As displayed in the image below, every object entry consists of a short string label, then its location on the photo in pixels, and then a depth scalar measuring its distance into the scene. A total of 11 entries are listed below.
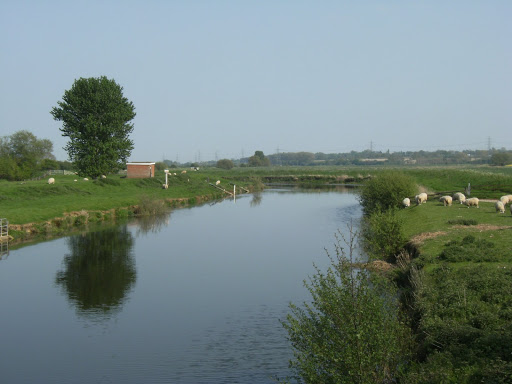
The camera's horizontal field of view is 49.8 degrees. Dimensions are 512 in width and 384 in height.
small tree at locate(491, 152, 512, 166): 160.12
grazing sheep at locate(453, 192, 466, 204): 40.73
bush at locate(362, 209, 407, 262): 27.08
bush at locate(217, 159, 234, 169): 179.38
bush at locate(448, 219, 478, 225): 28.07
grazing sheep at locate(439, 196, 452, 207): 40.53
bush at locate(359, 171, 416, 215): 45.69
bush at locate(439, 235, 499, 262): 19.34
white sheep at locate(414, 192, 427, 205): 44.19
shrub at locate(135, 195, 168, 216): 52.97
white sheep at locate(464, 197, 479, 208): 37.88
